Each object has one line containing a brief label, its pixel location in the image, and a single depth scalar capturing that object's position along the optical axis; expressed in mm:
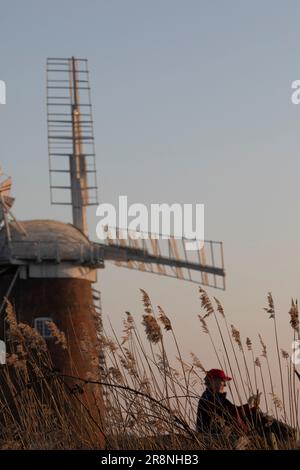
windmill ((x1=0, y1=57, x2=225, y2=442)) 46052
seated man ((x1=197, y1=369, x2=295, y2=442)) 11122
